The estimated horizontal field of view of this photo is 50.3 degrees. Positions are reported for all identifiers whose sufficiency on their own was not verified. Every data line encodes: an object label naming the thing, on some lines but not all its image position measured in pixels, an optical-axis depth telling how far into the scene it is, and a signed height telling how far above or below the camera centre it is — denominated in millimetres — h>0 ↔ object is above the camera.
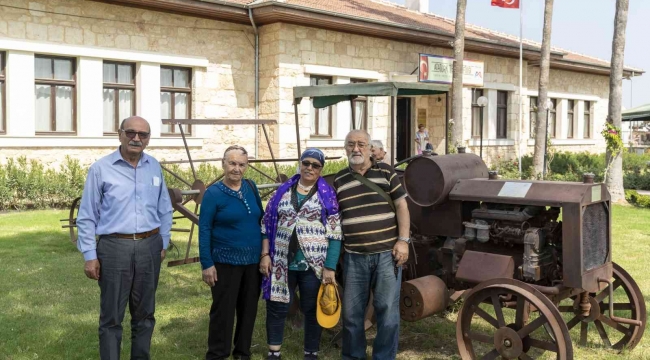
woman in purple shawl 4711 -607
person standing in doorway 20125 +603
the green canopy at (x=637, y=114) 25078 +1680
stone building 13609 +2043
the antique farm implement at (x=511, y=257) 4656 -712
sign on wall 18609 +2461
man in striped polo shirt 4605 -557
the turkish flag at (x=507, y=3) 19797 +4473
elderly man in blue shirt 4246 -465
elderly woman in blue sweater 4773 -624
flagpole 20750 +1992
